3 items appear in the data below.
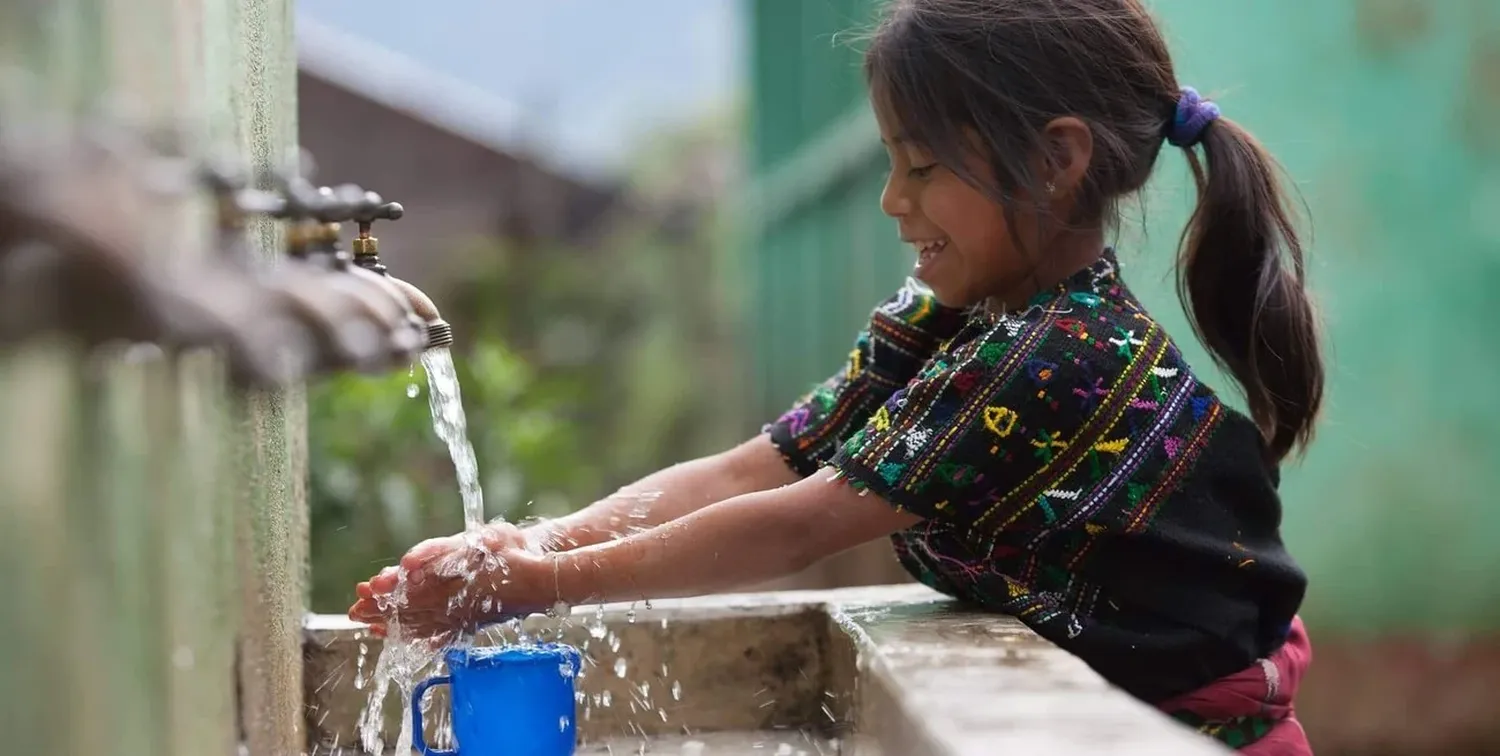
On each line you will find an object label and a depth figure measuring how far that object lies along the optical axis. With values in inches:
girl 69.1
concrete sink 79.7
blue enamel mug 68.6
